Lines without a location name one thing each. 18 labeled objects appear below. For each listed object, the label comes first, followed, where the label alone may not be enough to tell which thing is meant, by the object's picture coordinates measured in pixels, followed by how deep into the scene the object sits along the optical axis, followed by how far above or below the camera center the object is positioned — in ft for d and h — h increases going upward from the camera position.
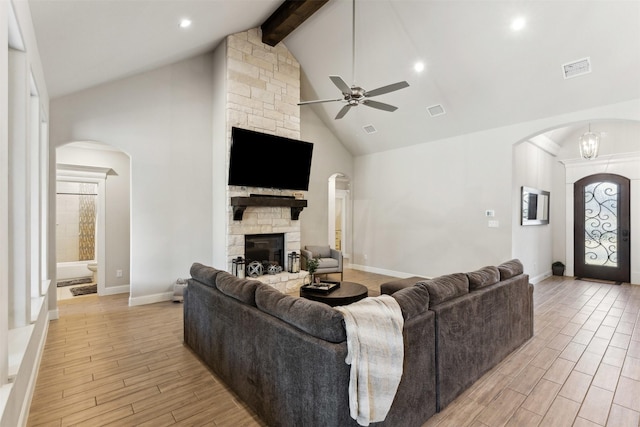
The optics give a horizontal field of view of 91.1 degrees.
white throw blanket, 5.26 -2.58
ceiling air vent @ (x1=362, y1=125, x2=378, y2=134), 22.19 +6.02
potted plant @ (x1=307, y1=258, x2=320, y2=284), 13.94 -2.38
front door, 20.66 -1.04
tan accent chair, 20.06 -2.93
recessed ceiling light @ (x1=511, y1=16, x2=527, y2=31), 12.81 +7.84
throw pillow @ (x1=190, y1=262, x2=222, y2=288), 9.26 -1.88
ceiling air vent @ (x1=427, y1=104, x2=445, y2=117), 18.29 +6.09
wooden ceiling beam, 14.53 +9.67
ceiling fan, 11.64 +4.59
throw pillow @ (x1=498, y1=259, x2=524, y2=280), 10.14 -1.89
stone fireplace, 16.65 +5.89
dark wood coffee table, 11.96 -3.21
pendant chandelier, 16.94 +3.68
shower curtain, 21.95 -0.67
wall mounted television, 16.42 +2.94
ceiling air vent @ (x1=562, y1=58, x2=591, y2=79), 13.29 +6.28
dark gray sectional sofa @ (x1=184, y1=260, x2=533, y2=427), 5.58 -2.93
